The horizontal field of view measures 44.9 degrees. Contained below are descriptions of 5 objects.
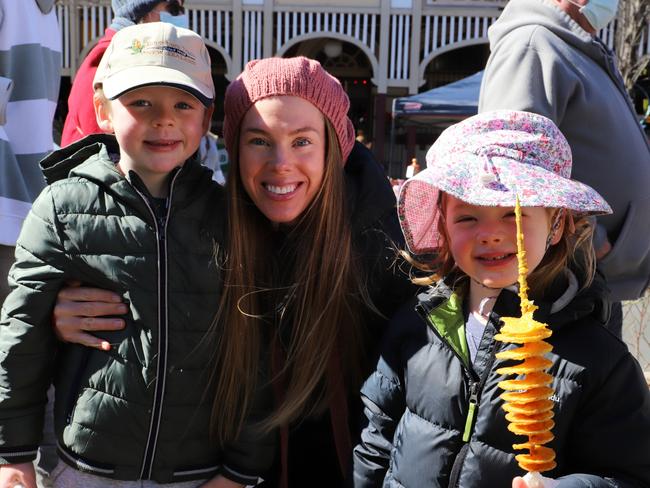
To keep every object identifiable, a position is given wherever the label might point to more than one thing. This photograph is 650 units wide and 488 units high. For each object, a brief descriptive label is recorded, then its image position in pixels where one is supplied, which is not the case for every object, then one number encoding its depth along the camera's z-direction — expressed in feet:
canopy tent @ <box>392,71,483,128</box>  40.70
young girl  5.85
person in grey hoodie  8.66
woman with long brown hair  7.30
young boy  6.88
